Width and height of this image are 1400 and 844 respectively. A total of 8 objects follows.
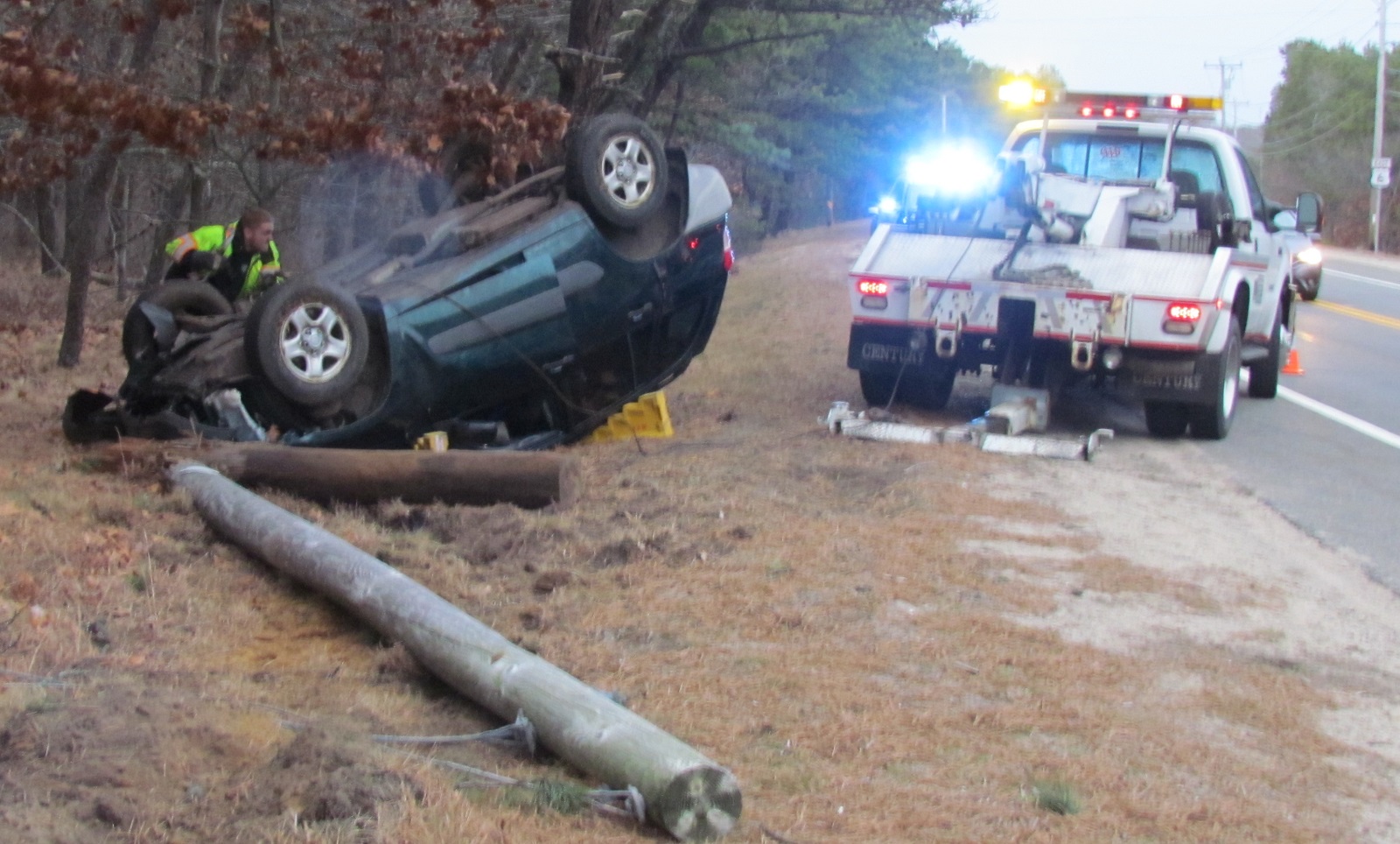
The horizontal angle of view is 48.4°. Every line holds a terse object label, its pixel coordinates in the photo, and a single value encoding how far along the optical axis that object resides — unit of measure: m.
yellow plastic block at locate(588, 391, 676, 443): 10.53
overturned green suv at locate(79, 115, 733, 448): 7.96
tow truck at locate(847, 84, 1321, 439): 10.12
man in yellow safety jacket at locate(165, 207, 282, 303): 9.25
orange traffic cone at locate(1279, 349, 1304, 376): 15.30
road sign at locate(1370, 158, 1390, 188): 51.50
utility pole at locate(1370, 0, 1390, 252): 51.78
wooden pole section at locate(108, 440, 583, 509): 7.39
